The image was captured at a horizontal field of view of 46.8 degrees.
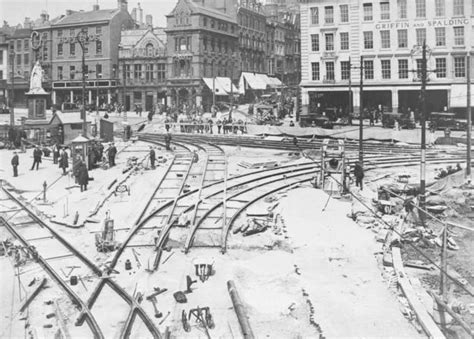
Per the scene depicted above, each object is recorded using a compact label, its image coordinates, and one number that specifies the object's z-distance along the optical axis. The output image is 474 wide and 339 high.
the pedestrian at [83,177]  26.84
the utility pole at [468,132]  28.37
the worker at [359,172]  27.17
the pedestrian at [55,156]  34.91
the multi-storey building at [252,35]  84.06
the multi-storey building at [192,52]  73.94
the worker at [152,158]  33.16
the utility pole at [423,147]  21.62
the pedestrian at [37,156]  33.28
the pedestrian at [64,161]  31.31
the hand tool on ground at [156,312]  11.88
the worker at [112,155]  34.12
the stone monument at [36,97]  45.94
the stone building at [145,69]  77.94
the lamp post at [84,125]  36.06
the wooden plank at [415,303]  10.93
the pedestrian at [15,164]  31.09
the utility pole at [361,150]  29.72
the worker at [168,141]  41.16
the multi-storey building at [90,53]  82.44
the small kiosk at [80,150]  31.11
